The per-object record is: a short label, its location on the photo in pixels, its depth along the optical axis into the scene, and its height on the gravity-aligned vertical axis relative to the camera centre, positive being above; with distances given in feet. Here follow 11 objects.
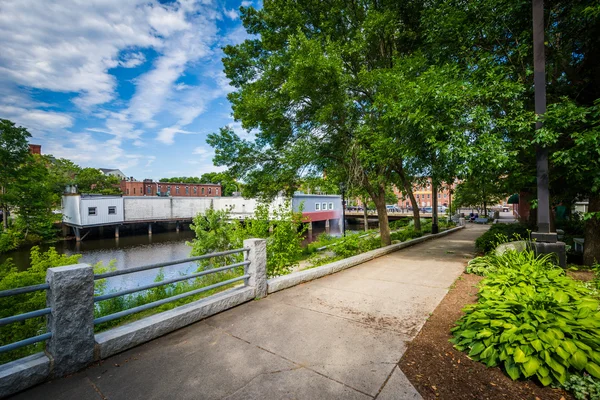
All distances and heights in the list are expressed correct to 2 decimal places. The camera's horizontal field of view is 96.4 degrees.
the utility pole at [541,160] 20.15 +3.00
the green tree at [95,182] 189.98 +16.98
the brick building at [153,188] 228.84 +14.02
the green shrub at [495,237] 32.80 -5.21
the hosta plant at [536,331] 8.82 -4.89
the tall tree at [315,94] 33.71 +14.21
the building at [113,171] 273.46 +34.98
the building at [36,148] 227.14 +49.83
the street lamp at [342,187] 45.70 +2.59
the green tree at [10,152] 95.55 +19.94
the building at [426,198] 304.91 +2.48
